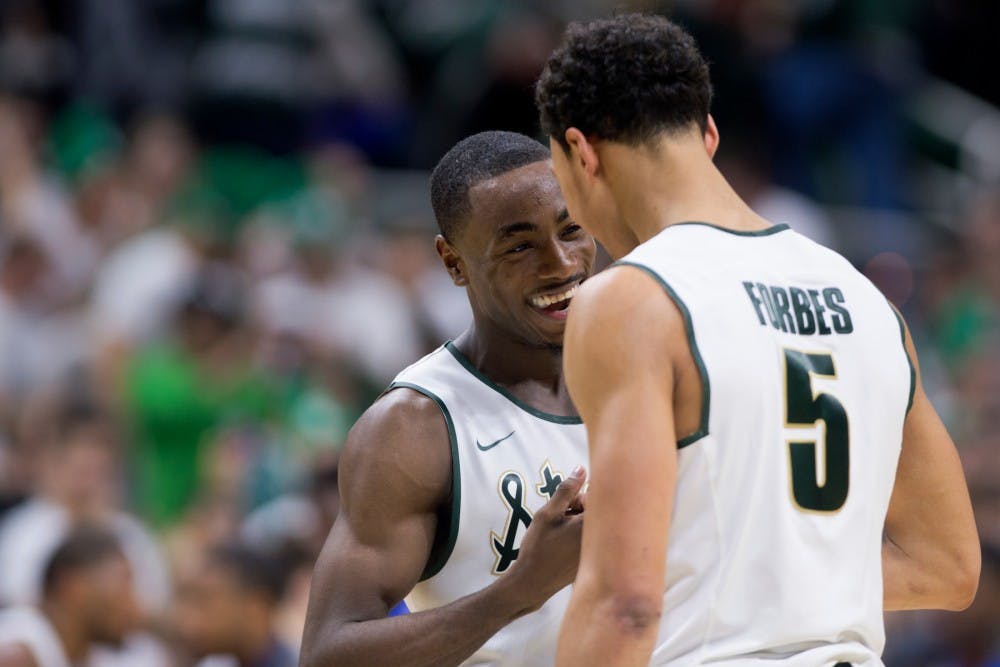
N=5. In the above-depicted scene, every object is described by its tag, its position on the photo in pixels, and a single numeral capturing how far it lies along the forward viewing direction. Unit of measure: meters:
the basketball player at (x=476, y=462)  7.06
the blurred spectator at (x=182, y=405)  19.58
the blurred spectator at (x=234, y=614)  13.61
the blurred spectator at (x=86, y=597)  14.02
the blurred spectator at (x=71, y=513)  16.27
